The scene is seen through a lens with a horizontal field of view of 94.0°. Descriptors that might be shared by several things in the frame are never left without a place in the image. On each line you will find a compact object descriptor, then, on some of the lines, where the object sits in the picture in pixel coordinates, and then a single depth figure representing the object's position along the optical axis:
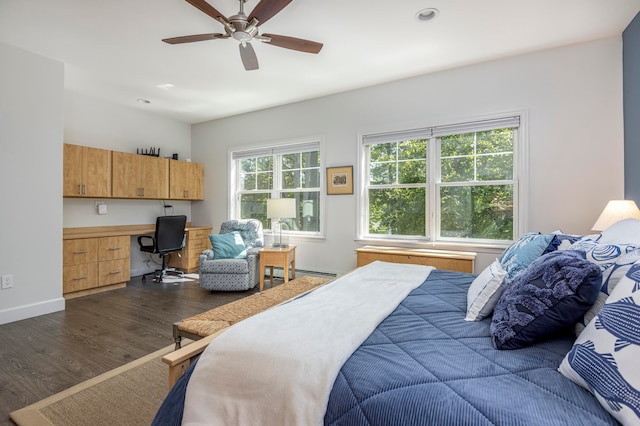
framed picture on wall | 4.15
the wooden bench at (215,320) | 1.23
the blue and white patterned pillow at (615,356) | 0.67
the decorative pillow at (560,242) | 1.69
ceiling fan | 2.01
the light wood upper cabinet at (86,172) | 3.85
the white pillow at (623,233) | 1.25
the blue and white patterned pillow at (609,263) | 1.02
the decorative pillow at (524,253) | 1.67
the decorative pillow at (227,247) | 4.17
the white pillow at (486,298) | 1.33
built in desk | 3.70
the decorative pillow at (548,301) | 0.98
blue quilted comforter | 0.74
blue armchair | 3.91
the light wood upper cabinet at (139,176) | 4.40
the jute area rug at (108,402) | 1.58
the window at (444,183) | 3.36
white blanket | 0.89
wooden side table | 4.01
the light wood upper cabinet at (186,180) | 5.15
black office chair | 4.37
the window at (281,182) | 4.58
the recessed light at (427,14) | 2.46
